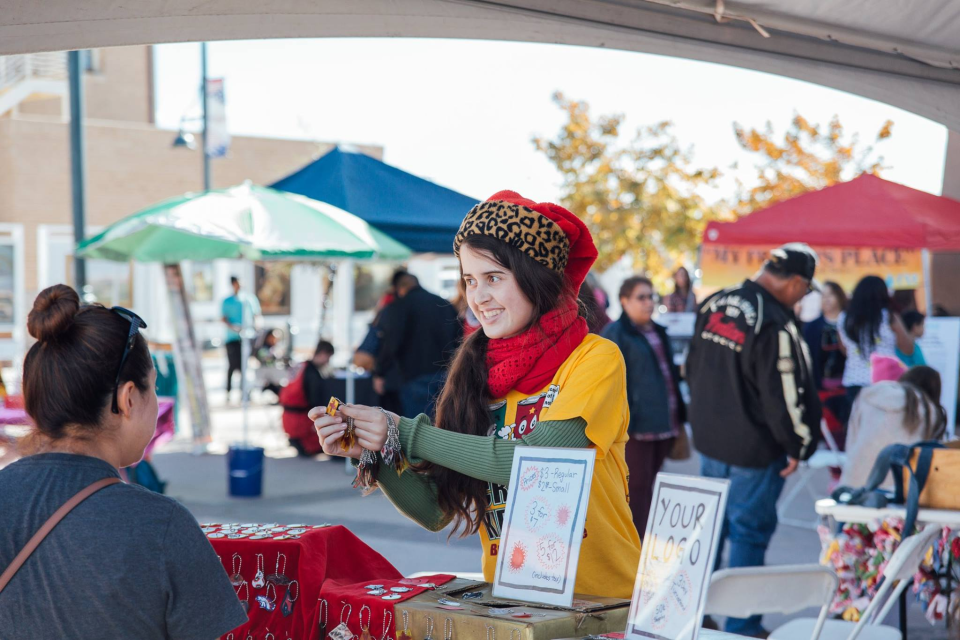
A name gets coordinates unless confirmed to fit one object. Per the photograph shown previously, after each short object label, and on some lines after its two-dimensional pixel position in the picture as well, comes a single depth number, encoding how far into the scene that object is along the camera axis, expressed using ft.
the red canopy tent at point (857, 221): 22.11
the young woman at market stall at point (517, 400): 6.65
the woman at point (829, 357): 25.72
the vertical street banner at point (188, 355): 34.47
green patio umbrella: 26.99
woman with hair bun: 5.24
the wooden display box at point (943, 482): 11.96
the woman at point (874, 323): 23.54
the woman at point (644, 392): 19.75
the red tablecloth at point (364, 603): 6.09
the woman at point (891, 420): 16.58
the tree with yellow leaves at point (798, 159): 66.03
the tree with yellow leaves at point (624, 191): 65.77
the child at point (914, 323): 24.52
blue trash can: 26.55
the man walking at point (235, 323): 47.22
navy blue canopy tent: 29.66
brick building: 68.18
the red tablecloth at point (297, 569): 6.86
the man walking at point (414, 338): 28.84
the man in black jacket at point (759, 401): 15.42
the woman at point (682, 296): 41.09
